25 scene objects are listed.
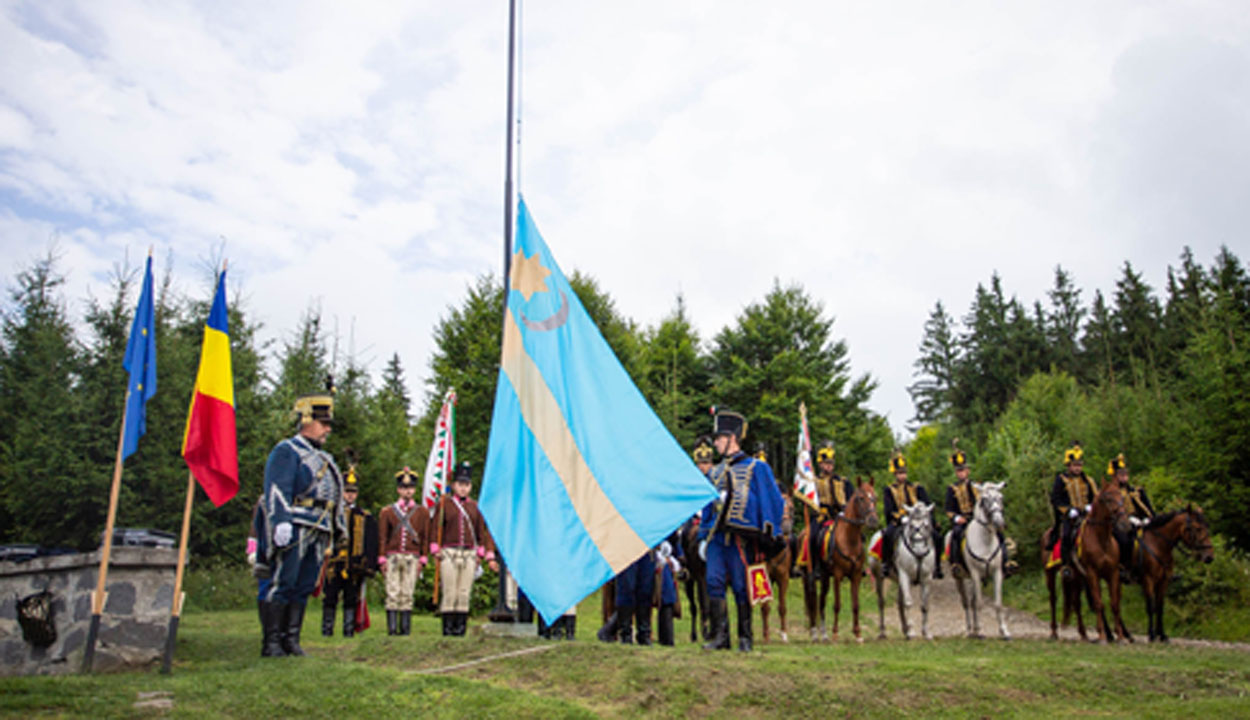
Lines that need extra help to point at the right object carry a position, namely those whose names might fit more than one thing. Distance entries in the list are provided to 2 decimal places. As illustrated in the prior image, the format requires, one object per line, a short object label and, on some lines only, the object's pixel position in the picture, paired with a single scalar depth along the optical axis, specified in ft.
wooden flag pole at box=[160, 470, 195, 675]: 23.16
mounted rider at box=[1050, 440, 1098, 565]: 47.01
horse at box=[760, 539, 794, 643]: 48.70
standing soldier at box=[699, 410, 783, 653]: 29.30
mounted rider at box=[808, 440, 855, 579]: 50.06
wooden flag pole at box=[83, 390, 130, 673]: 23.50
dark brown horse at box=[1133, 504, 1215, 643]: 44.32
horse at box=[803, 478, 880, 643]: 45.39
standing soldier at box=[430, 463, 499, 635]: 40.22
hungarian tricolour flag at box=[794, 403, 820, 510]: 51.88
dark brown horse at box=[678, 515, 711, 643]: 40.47
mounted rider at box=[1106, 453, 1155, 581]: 45.24
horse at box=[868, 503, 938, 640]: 47.16
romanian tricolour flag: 26.30
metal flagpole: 28.66
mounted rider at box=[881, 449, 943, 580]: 48.80
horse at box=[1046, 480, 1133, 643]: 43.63
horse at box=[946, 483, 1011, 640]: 45.85
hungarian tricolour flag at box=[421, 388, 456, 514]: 53.78
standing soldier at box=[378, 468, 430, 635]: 41.37
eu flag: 26.00
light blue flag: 24.06
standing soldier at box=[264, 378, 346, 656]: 26.32
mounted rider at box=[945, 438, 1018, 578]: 49.26
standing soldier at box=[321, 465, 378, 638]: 41.75
